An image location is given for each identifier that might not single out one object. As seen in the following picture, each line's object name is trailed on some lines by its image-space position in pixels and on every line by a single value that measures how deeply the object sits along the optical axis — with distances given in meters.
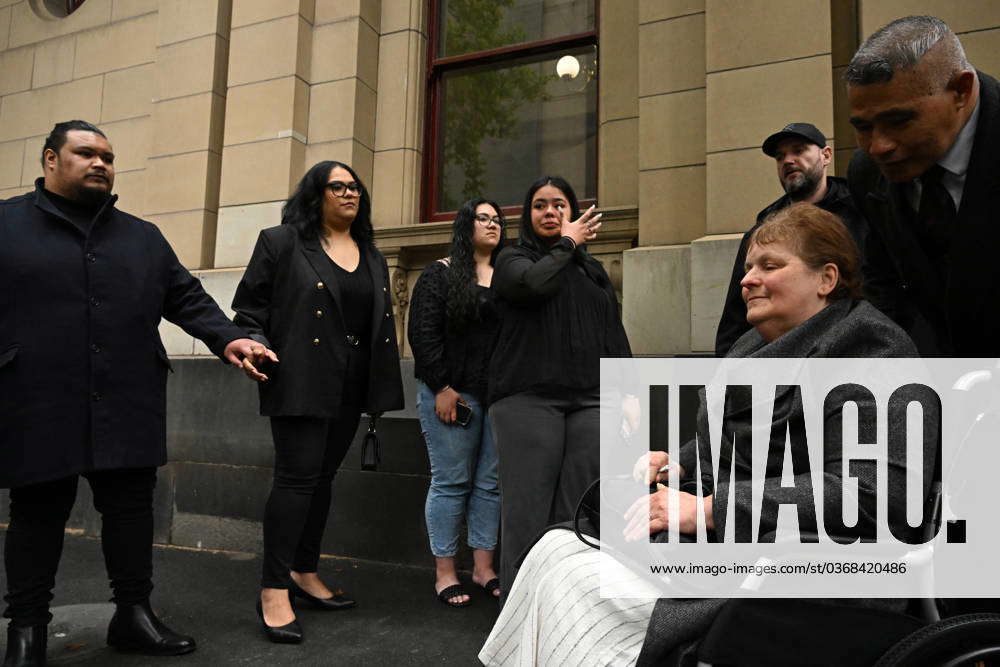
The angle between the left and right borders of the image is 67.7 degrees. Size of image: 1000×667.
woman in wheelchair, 1.66
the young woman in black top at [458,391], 4.00
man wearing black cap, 3.23
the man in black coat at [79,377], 3.04
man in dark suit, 1.76
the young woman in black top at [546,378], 3.33
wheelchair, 1.44
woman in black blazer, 3.43
